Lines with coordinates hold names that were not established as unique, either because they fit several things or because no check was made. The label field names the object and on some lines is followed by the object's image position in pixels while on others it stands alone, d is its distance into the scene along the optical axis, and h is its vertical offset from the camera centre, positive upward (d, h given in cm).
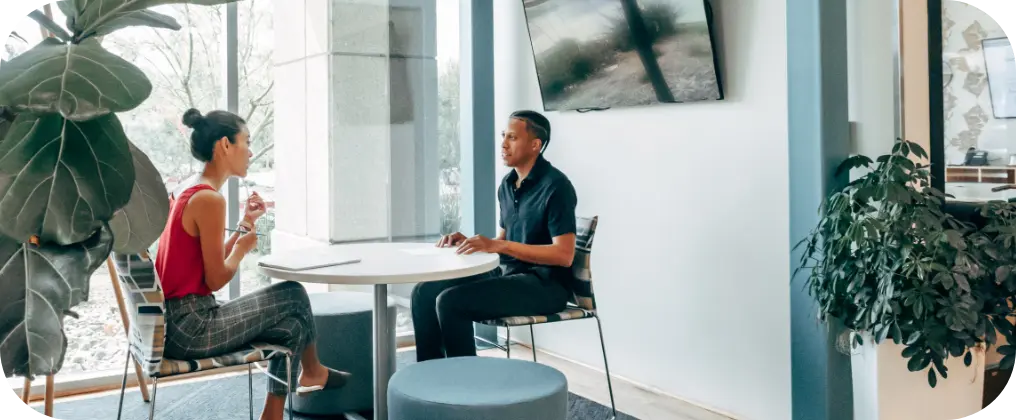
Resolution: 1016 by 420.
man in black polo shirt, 310 -17
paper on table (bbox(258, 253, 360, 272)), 264 -15
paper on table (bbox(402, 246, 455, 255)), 305 -14
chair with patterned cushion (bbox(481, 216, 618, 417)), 329 -27
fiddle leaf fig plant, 61 +4
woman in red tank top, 254 -19
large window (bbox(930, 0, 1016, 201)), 283 +38
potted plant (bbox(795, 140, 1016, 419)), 251 -22
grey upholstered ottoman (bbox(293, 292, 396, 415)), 328 -56
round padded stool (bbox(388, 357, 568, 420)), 216 -50
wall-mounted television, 339 +75
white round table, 251 -17
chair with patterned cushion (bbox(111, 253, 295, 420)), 236 -31
